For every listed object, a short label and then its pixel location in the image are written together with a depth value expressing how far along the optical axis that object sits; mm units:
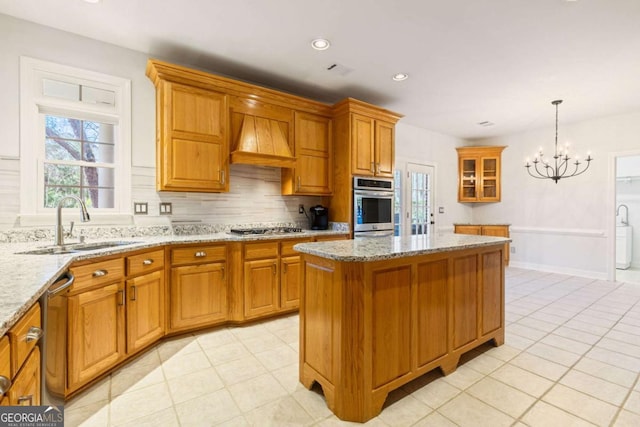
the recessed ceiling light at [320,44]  2711
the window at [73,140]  2443
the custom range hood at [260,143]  3142
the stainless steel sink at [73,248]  2078
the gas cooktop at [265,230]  3228
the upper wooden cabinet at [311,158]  3615
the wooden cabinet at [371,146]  3738
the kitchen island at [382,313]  1672
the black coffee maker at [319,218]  3832
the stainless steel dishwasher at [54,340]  1174
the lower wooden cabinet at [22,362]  816
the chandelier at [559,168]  5148
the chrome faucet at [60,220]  2139
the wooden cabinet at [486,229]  5759
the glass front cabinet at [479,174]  6102
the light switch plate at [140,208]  2893
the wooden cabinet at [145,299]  2225
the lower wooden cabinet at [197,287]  2635
